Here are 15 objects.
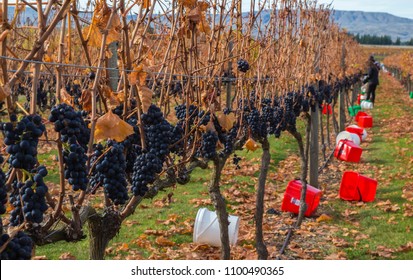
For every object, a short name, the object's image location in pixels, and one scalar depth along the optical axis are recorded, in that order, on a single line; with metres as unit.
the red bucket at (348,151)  9.70
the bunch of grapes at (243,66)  4.32
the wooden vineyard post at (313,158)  7.63
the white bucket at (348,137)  10.37
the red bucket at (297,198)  6.43
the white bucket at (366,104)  18.56
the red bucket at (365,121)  13.54
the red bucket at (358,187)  7.12
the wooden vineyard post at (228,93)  7.54
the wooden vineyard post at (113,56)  3.49
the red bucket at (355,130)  11.33
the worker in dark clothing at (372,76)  17.53
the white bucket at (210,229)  5.29
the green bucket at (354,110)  16.25
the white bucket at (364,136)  12.03
